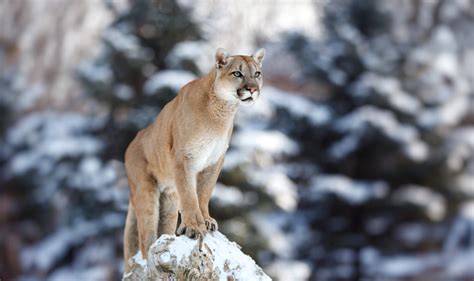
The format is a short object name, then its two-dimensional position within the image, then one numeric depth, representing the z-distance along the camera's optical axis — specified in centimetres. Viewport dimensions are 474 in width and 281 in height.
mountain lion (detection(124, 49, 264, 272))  1284
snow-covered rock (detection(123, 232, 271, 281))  1157
